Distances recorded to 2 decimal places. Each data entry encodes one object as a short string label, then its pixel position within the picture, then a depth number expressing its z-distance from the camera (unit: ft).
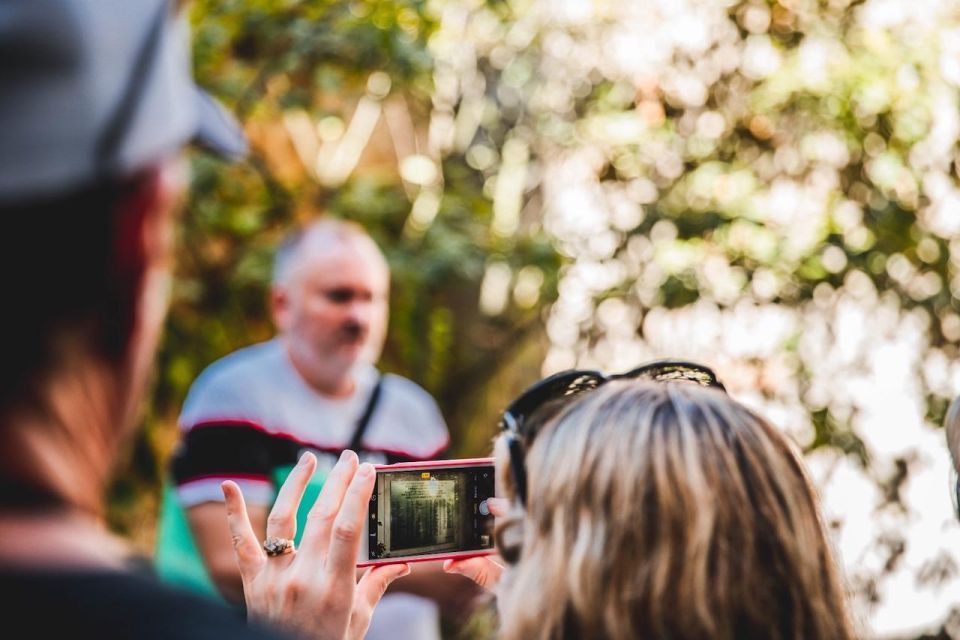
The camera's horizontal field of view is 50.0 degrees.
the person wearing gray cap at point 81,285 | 1.99
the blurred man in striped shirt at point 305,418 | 9.16
